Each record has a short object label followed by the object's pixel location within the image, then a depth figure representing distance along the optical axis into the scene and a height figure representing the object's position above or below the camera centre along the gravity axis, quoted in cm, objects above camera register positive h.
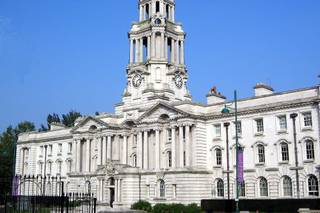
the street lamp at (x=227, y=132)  5664 +629
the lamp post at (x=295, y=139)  5203 +493
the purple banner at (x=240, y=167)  4412 +150
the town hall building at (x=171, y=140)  5447 +593
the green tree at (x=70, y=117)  12568 +1803
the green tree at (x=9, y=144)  9897 +877
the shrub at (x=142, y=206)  6097 -307
